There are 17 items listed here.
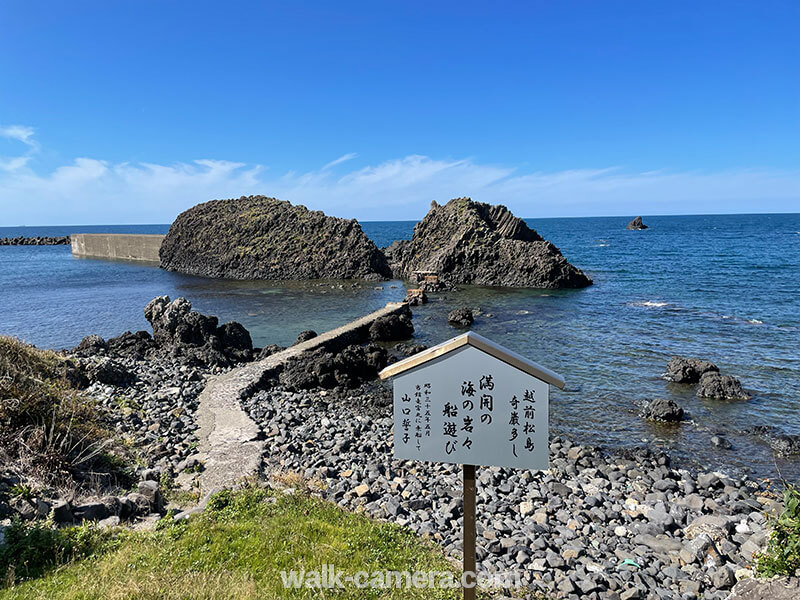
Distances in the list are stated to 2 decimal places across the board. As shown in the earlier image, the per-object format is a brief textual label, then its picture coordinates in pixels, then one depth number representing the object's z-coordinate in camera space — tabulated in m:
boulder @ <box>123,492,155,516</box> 7.32
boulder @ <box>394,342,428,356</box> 20.84
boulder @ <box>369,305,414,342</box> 23.69
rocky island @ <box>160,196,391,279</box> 49.44
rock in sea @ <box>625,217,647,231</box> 149.50
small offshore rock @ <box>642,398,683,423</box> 13.18
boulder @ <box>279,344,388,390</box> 16.19
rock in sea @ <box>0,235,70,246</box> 119.50
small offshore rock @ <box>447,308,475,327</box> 26.62
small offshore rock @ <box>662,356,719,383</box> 16.16
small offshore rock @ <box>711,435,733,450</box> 11.79
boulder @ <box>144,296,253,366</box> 19.37
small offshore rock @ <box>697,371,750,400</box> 14.77
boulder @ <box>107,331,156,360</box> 19.94
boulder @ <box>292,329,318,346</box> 21.55
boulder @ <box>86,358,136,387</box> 14.88
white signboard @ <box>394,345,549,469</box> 4.64
